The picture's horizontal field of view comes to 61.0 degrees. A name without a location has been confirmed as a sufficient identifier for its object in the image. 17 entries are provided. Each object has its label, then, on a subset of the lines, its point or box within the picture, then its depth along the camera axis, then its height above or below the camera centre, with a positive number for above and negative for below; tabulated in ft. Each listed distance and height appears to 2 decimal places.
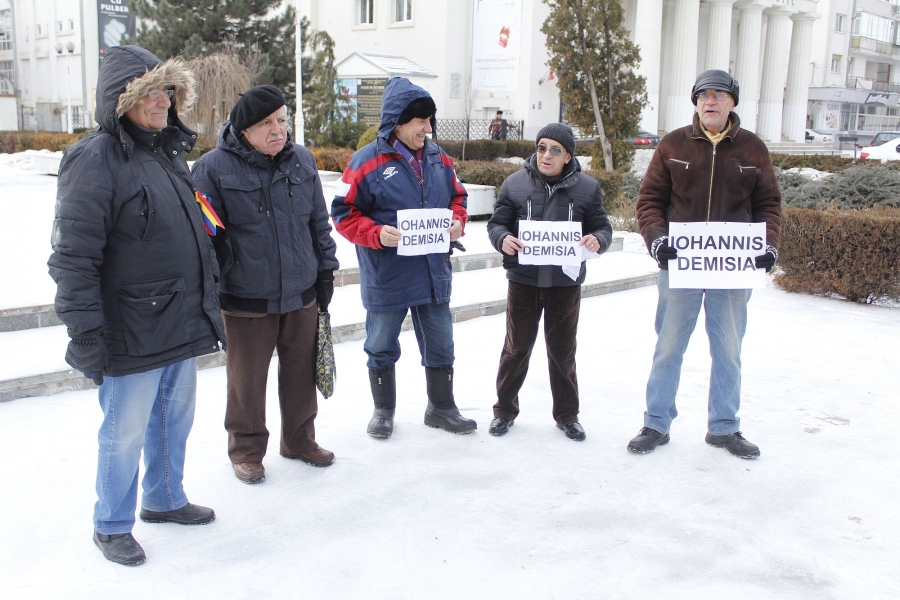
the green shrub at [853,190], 34.60 -0.43
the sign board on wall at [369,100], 79.92 +7.16
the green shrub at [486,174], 46.06 -0.11
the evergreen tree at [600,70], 58.59 +8.01
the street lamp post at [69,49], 129.59 +22.91
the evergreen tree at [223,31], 87.56 +15.71
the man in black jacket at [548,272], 15.10 -1.96
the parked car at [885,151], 80.59 +3.19
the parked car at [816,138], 168.60 +9.40
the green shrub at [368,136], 39.99 +1.71
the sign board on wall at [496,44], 115.85 +19.61
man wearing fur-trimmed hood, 9.65 -1.37
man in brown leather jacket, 14.01 -0.66
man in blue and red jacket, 14.57 -1.29
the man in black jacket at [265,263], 12.56 -1.62
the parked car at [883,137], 110.63 +6.46
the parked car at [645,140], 101.55 +4.73
